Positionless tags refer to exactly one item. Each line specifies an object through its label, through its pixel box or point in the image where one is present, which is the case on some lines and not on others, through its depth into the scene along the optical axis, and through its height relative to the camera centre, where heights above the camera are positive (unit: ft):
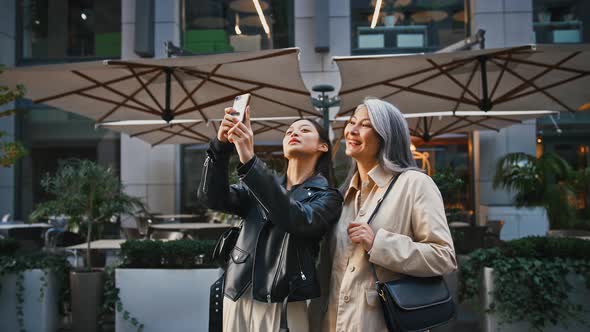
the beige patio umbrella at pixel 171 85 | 18.28 +3.66
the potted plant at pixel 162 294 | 17.12 -3.89
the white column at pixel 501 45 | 37.45 +9.15
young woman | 5.97 -0.62
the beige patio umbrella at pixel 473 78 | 18.22 +3.83
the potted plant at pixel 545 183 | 26.25 -0.54
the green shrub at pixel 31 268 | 17.42 -3.12
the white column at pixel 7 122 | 39.81 +4.13
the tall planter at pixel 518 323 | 14.87 -3.82
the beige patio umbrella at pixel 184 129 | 29.63 +2.72
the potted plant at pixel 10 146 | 18.69 +1.12
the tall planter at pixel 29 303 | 17.46 -4.24
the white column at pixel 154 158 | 38.75 +1.28
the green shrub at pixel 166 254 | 17.39 -2.63
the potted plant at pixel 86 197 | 19.43 -0.83
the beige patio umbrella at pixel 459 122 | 28.99 +3.13
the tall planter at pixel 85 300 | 17.78 -4.23
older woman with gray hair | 5.89 -0.65
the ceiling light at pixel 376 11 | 26.00 +8.59
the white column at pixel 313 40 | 38.63 +9.99
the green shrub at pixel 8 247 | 18.26 -2.48
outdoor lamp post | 24.18 +3.45
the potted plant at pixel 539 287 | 14.74 -3.25
